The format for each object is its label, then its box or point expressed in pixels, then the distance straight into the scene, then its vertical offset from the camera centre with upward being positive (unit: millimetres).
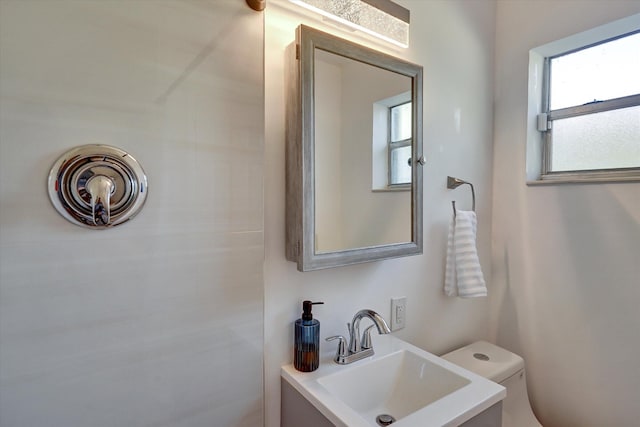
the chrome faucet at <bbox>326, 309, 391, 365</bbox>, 974 -445
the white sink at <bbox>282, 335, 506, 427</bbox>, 760 -506
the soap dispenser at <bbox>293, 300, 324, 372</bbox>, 917 -403
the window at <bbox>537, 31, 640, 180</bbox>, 1190 +347
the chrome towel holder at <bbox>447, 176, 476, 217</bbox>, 1331 +69
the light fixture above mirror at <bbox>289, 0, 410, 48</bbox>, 923 +563
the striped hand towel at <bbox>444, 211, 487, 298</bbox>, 1237 -237
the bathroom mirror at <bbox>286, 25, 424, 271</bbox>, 878 +144
